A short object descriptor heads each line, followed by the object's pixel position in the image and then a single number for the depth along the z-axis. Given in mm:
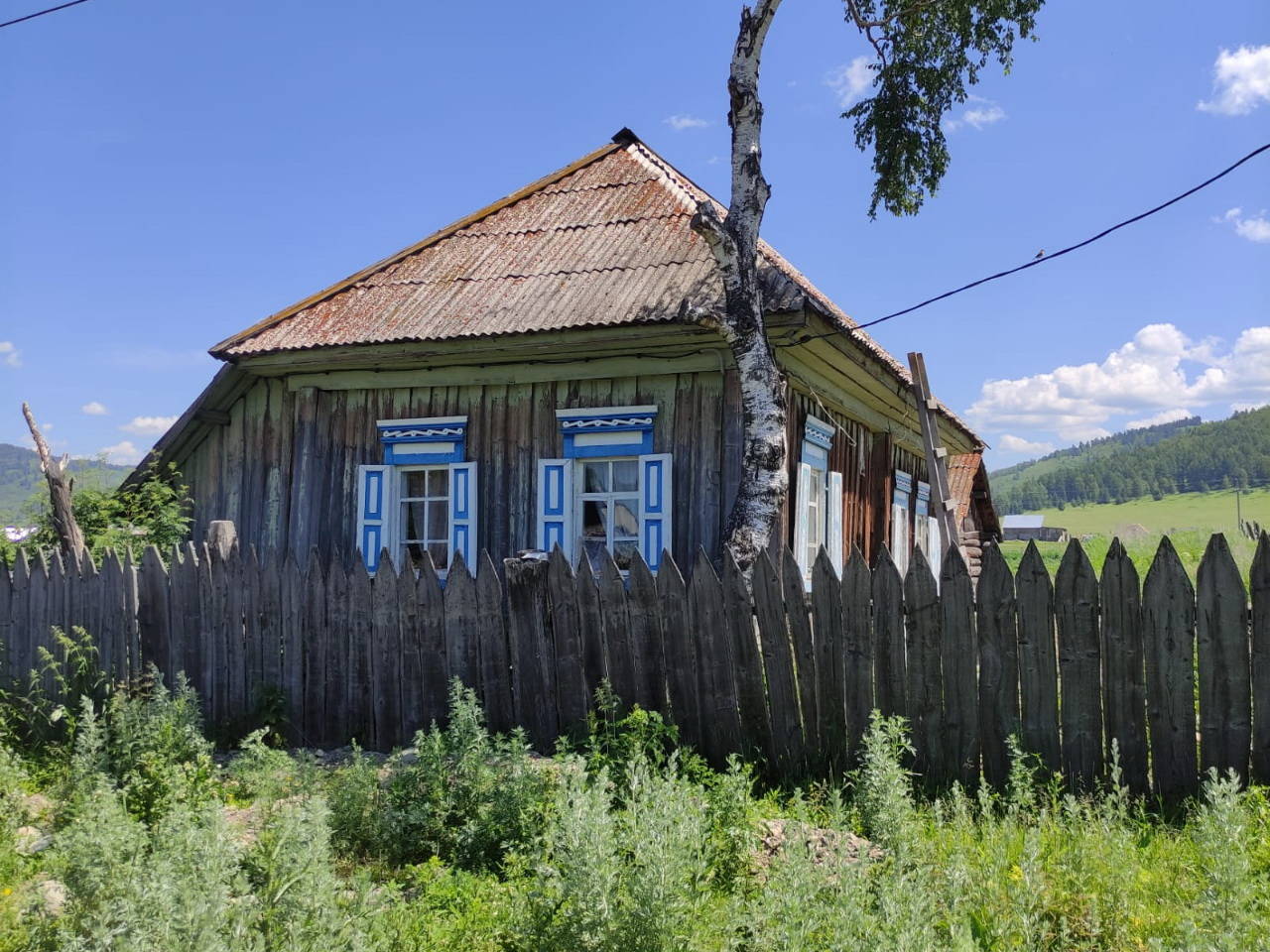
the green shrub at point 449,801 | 4148
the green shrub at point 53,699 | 6594
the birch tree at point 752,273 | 6520
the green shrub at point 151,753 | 4719
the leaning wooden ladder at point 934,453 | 8195
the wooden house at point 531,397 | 8078
